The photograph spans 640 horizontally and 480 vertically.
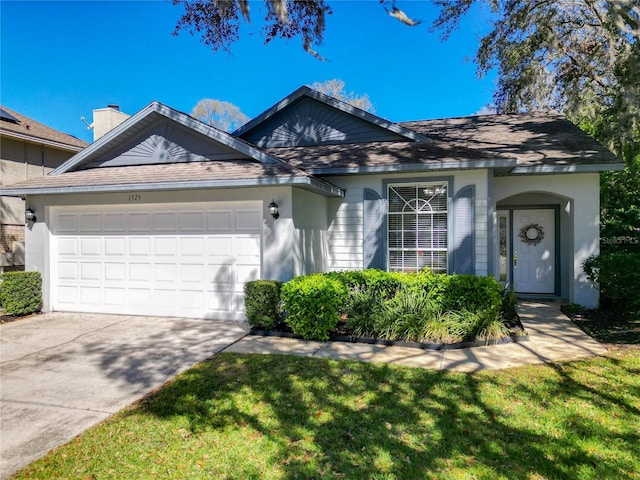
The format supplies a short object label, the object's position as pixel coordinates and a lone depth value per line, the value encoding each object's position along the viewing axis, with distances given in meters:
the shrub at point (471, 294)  6.46
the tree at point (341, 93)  31.00
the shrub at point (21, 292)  8.20
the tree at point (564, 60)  9.99
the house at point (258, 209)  7.73
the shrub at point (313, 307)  6.45
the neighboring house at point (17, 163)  11.62
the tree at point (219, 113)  35.28
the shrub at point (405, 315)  6.29
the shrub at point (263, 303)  6.94
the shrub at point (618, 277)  7.48
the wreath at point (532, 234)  10.57
